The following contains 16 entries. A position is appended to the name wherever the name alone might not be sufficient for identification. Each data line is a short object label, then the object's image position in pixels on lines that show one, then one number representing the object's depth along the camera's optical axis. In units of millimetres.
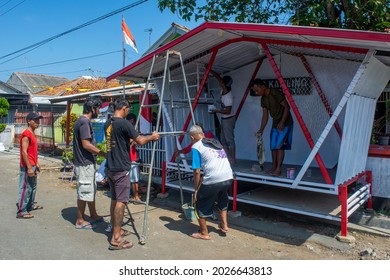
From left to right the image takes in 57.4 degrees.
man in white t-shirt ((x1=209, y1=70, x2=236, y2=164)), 6730
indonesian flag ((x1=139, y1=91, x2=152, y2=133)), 8320
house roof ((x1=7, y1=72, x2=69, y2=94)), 38062
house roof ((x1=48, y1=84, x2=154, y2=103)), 9727
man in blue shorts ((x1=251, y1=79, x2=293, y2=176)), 5770
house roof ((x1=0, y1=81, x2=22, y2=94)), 25391
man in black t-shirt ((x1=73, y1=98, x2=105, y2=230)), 5109
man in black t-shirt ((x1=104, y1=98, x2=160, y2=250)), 4570
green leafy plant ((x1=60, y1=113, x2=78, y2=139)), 14547
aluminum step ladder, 4867
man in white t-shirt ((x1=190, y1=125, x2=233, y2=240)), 4695
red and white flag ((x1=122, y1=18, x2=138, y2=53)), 15820
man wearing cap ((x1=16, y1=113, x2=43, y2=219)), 5664
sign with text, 6922
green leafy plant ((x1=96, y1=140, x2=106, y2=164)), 8053
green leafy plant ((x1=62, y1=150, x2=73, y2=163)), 9604
